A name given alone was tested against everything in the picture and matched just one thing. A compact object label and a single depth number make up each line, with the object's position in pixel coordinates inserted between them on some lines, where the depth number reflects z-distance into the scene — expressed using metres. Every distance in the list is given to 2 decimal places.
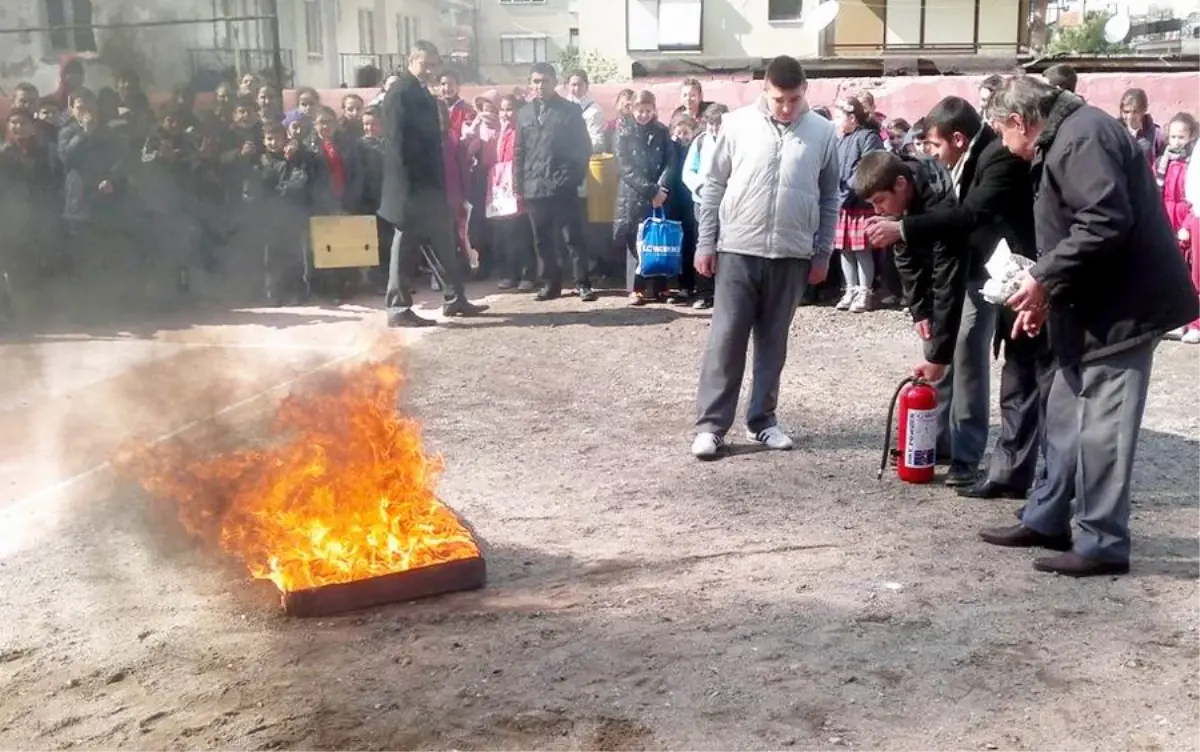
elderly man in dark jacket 4.19
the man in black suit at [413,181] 9.31
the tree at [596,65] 34.03
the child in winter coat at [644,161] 10.55
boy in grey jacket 5.99
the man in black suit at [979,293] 5.12
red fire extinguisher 5.60
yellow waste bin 11.48
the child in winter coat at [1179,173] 9.14
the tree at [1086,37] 33.28
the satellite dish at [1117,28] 20.00
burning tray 4.15
